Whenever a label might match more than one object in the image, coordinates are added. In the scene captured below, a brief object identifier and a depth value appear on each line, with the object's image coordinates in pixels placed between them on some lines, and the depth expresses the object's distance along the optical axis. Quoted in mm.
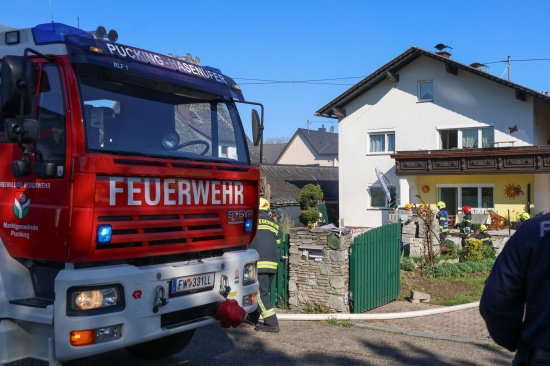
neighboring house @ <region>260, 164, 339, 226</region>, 32562
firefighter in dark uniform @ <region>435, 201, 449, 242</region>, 18328
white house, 25047
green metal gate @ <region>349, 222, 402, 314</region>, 9672
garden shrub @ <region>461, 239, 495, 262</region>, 15203
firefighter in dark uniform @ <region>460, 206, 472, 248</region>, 18250
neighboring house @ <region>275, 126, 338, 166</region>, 59328
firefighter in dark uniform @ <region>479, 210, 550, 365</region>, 2930
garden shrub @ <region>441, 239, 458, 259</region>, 15906
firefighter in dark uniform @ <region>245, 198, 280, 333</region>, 7879
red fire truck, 4621
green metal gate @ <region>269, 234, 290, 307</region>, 9969
